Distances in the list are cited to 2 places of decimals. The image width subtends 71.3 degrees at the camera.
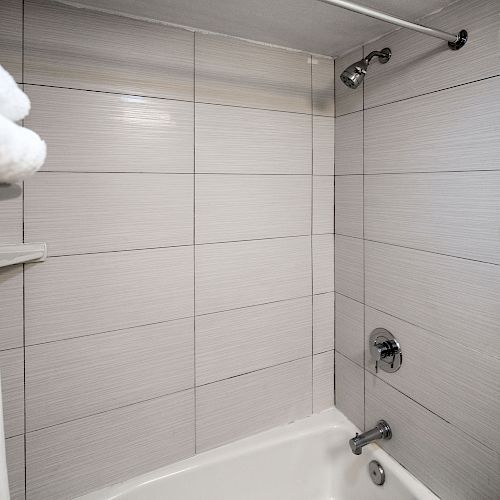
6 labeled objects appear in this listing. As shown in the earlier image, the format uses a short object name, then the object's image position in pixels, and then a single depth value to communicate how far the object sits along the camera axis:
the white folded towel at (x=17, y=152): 0.41
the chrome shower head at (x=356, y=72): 1.21
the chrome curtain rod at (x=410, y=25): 0.79
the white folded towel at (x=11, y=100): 0.45
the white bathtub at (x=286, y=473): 1.29
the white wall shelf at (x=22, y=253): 1.00
